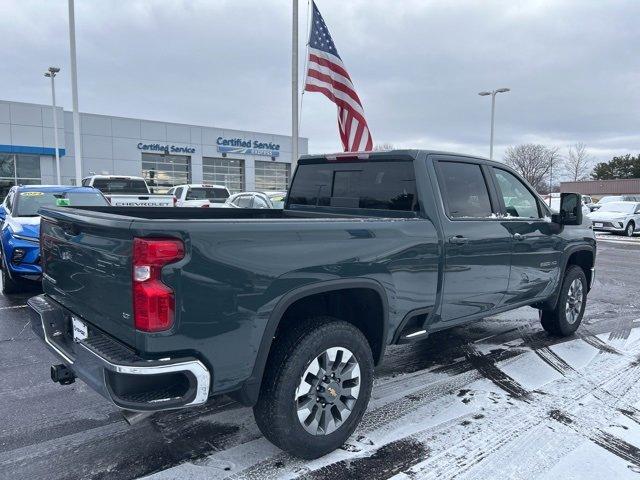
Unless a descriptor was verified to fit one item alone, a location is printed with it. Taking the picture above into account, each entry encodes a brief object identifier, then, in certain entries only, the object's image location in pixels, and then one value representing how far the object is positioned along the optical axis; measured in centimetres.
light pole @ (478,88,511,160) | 2893
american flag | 1001
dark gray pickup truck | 246
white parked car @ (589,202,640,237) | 2142
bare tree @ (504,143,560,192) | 7025
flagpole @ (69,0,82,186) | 1789
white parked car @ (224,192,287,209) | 1429
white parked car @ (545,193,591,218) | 3806
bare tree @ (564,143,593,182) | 8112
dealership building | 3173
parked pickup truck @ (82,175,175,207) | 1720
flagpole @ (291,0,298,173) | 1270
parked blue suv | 716
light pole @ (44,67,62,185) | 2756
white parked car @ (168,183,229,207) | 1784
